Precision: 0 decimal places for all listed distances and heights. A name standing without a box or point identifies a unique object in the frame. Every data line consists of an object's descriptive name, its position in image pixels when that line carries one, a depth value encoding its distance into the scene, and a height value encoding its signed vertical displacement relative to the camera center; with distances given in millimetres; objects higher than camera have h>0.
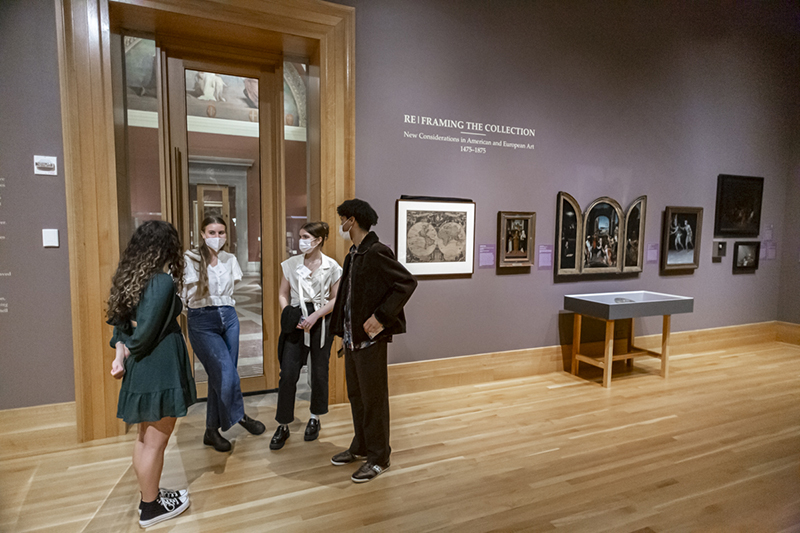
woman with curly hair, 2262 -631
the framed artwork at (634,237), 5855 -54
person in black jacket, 2908 -602
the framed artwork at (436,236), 4617 -63
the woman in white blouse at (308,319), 3523 -740
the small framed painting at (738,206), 6582 +446
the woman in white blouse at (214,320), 3367 -737
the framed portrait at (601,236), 5594 -44
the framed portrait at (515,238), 5102 -78
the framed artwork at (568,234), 5414 -23
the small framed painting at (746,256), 6782 -343
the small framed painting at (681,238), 6129 -61
